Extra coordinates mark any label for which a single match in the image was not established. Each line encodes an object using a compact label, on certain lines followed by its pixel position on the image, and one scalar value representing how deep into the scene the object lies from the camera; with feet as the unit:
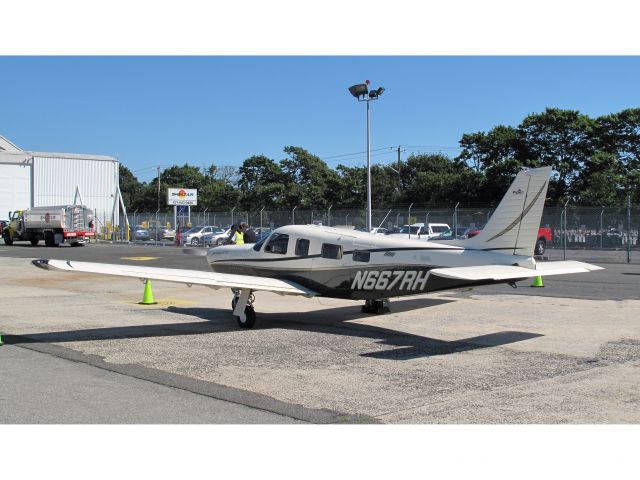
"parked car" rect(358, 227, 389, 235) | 138.51
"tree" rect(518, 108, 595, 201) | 183.83
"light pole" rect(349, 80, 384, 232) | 108.46
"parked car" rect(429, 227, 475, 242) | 129.70
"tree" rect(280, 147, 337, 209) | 248.32
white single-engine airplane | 39.64
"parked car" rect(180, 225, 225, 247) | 172.76
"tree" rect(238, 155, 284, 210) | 254.88
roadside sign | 190.29
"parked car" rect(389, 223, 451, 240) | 132.77
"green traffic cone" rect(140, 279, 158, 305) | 55.93
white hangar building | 229.31
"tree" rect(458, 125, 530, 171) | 196.03
